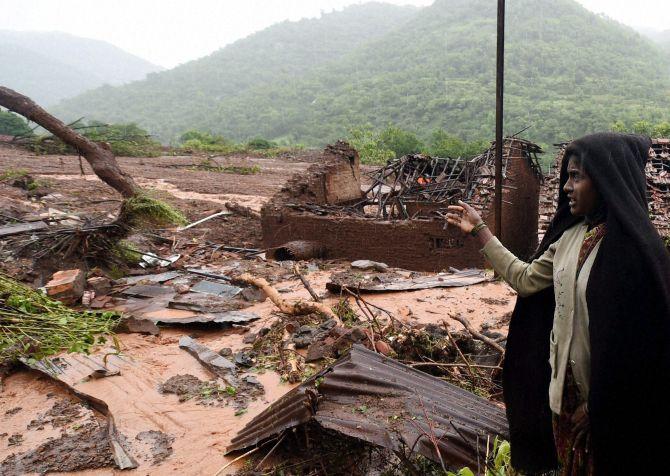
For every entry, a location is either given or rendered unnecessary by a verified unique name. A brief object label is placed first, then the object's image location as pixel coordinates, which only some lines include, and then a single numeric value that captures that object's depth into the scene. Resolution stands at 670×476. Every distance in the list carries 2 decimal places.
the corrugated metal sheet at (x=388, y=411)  2.86
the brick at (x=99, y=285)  7.24
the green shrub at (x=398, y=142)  33.06
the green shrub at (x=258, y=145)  37.63
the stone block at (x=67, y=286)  6.49
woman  1.78
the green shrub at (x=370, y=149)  30.67
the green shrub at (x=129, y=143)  29.16
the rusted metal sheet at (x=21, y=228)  7.86
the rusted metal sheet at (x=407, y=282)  7.41
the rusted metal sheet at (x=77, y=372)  4.26
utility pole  6.51
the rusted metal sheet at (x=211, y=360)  5.01
